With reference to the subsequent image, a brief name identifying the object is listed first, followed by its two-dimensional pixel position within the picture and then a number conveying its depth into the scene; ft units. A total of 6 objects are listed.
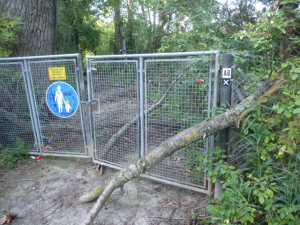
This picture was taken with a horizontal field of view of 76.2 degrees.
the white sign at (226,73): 7.90
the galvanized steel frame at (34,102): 12.21
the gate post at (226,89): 7.81
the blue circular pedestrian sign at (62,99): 12.52
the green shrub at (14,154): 13.51
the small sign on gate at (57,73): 12.33
